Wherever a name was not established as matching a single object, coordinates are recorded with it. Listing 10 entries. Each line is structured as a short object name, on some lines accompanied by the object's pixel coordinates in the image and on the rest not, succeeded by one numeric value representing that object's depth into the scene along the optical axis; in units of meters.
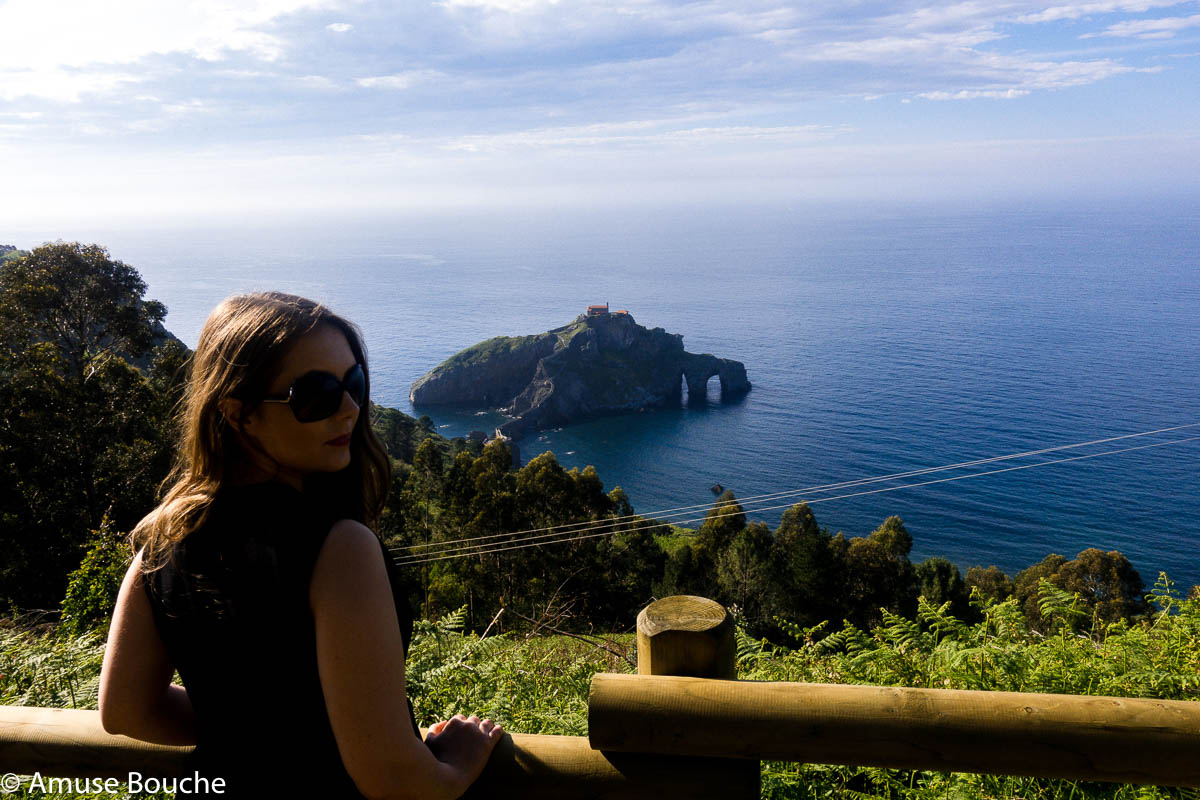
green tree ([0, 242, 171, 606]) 15.54
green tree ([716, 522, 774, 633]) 31.33
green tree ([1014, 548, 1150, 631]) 30.16
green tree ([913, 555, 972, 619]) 28.11
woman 1.11
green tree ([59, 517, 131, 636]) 7.89
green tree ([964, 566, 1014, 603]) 33.78
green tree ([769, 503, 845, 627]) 31.17
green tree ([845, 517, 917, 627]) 31.88
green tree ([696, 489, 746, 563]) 34.81
